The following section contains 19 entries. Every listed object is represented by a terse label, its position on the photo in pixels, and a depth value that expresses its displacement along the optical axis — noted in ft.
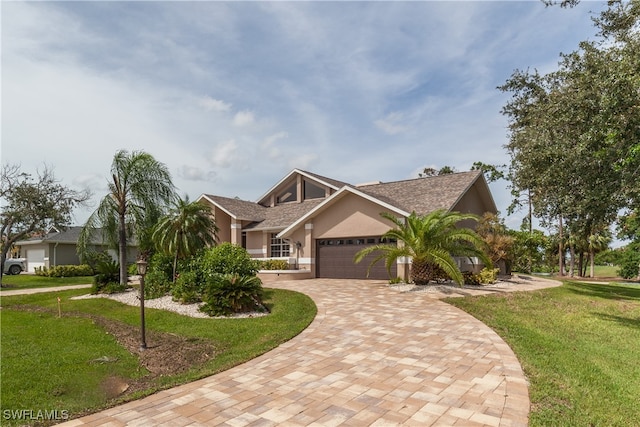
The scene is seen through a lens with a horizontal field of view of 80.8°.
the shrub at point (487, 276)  61.52
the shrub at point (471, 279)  58.59
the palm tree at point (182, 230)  50.70
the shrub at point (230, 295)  39.19
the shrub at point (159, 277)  51.31
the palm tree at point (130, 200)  58.70
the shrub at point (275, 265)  74.02
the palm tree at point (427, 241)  52.75
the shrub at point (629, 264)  120.78
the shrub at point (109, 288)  57.77
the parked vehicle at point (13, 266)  110.73
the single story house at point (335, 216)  67.10
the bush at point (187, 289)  45.14
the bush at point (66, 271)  97.09
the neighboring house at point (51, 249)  109.40
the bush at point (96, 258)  96.01
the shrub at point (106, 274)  59.67
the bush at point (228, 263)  44.06
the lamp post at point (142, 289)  29.32
